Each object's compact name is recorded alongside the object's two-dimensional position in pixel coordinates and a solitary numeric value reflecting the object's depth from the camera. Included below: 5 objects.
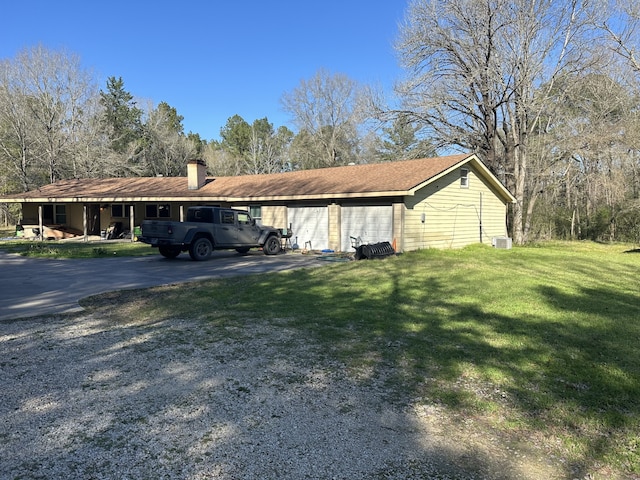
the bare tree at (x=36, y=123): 32.59
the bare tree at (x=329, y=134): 45.59
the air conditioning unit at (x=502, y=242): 20.64
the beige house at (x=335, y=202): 17.16
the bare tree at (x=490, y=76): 22.38
